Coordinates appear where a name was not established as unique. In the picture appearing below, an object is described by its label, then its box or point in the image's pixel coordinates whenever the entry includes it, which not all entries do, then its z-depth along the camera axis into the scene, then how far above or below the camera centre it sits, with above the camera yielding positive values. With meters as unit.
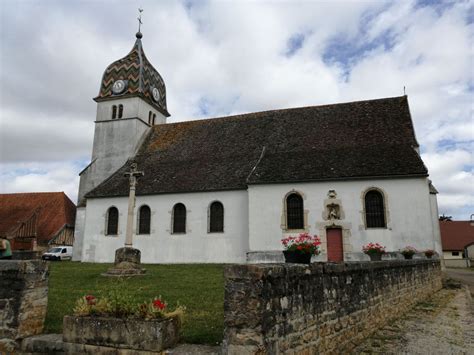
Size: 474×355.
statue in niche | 18.59 +2.01
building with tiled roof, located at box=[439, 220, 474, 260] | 48.88 +1.57
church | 18.23 +3.55
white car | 28.82 +0.06
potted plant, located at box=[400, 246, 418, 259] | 15.77 -0.03
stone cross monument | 15.99 +2.18
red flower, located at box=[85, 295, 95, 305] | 4.82 -0.58
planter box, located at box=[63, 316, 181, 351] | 4.27 -0.90
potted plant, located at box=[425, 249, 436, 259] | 16.80 -0.04
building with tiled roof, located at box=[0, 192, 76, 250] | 31.19 +3.20
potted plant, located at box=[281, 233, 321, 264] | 10.85 +0.02
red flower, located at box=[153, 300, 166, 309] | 4.62 -0.62
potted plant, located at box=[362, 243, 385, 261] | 15.62 +0.06
